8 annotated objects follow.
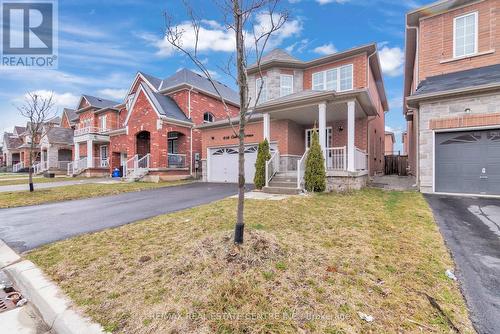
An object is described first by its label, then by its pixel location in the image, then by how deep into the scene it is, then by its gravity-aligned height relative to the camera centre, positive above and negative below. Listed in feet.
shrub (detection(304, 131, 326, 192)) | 32.14 -0.32
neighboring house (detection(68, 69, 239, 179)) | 57.88 +10.36
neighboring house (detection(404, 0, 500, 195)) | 27.02 +8.46
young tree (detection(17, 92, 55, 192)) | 42.23 +10.63
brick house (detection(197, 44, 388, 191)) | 33.71 +8.69
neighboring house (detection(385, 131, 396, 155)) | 134.58 +13.94
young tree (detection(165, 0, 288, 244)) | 11.73 +7.26
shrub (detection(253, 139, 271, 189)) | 36.29 -0.18
